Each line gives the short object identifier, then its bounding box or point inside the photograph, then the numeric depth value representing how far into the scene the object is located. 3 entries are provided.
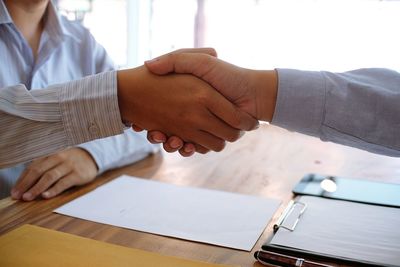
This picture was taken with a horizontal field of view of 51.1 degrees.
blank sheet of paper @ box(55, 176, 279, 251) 0.68
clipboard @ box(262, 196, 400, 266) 0.58
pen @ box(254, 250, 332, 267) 0.55
